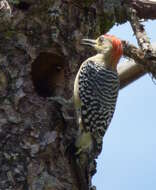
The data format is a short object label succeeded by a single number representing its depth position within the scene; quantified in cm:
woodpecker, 957
